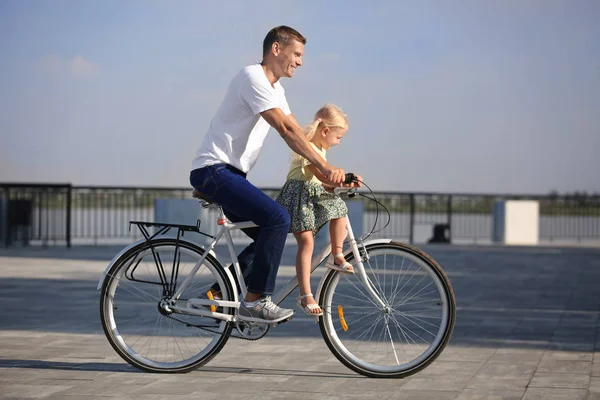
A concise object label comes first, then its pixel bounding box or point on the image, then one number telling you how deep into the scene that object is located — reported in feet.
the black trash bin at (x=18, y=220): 59.26
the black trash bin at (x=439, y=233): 70.49
